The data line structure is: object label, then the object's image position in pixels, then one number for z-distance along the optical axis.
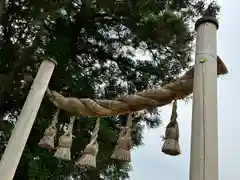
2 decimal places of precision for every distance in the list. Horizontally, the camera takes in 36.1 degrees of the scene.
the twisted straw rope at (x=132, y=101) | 1.10
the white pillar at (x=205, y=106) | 0.86
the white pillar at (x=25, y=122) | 1.14
